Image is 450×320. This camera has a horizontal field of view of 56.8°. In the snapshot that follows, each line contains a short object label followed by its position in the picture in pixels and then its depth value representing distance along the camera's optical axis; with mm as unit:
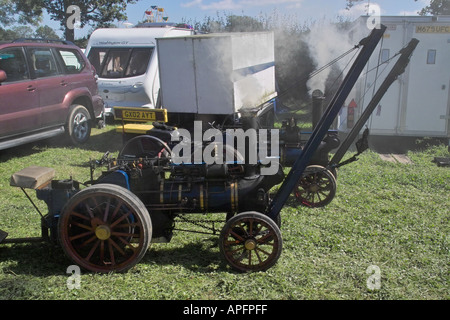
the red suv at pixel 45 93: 7871
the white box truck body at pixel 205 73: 8906
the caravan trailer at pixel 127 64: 11453
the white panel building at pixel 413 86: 9703
